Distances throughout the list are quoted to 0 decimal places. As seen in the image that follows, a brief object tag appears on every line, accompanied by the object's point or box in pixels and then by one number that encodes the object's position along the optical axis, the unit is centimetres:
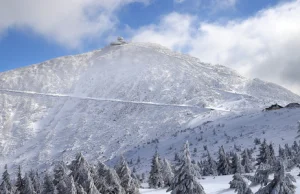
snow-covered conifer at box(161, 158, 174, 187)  6267
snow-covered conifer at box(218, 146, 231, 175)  7306
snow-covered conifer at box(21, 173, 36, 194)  5534
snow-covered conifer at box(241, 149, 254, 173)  7330
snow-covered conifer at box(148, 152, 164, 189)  6588
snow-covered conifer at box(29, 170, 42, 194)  6575
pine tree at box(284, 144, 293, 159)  6814
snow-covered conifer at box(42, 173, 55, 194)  5353
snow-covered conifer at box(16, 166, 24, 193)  5650
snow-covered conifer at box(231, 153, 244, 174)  6989
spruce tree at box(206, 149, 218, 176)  8081
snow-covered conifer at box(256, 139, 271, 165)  6881
